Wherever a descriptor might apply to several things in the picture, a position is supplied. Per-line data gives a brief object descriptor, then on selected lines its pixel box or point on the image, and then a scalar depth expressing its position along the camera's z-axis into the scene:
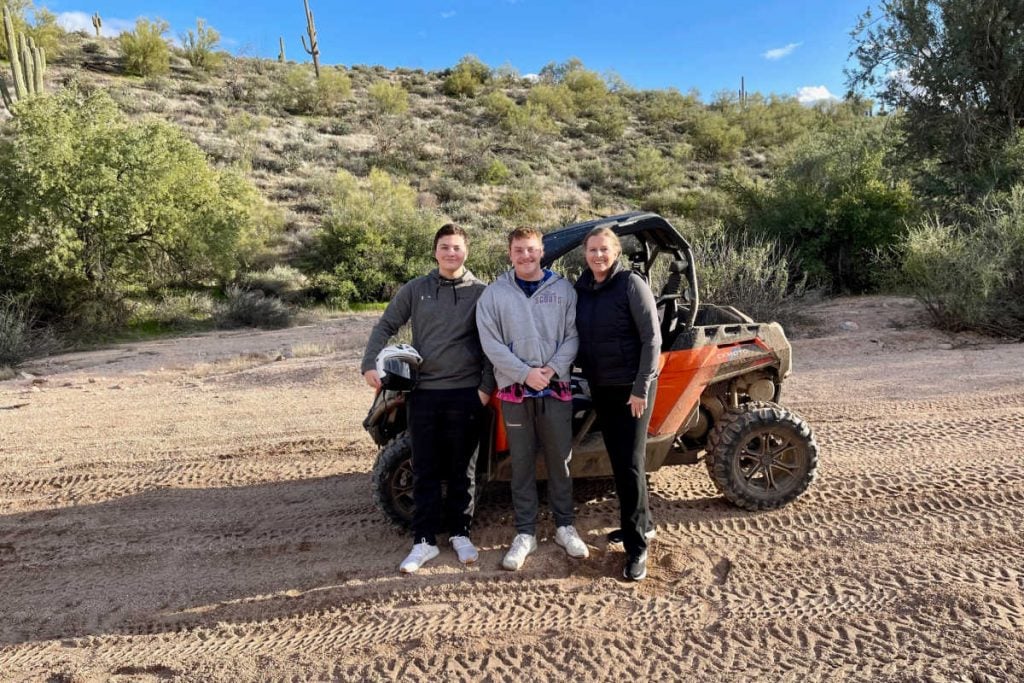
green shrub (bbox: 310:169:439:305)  18.16
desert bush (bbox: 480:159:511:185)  29.59
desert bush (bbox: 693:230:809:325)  10.92
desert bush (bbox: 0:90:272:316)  13.47
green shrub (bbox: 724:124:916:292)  15.23
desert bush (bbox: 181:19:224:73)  40.44
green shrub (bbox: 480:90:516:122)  39.16
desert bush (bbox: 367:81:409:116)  37.56
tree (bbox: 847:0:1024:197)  14.64
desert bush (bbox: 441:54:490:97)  44.19
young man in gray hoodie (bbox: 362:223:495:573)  3.74
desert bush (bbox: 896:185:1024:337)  9.80
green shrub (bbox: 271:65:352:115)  36.69
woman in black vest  3.44
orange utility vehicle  3.98
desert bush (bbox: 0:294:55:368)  11.29
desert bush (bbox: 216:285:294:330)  15.59
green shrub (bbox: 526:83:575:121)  41.41
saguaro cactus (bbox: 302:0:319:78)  45.11
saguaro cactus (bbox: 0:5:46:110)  20.70
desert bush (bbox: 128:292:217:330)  15.54
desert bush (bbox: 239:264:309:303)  17.94
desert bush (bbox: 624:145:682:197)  30.48
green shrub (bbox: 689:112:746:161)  38.25
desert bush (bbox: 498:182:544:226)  25.13
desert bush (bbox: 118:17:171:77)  37.12
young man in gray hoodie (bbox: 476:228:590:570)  3.52
